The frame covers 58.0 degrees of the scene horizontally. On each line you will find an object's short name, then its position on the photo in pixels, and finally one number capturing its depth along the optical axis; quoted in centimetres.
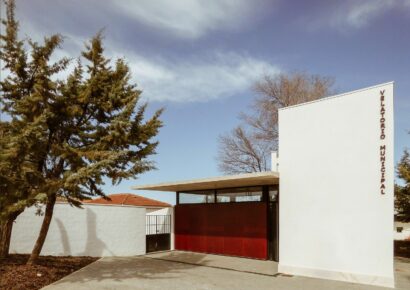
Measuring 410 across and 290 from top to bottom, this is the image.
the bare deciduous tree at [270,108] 3181
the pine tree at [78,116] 1140
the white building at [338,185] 1149
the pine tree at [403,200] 1827
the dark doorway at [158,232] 2000
